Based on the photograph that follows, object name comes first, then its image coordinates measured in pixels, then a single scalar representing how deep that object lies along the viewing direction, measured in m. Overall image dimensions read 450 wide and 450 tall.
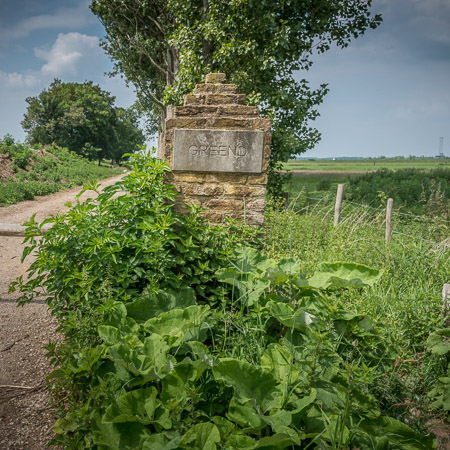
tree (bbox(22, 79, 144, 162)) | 32.38
